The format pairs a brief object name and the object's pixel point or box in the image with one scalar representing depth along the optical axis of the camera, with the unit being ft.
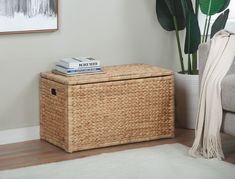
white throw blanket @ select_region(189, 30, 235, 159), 12.12
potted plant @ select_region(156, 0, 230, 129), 14.34
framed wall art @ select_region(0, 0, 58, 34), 12.83
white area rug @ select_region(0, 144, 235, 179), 11.14
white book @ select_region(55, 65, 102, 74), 13.01
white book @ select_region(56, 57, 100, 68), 13.00
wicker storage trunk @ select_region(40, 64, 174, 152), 12.73
